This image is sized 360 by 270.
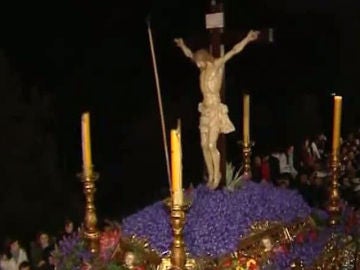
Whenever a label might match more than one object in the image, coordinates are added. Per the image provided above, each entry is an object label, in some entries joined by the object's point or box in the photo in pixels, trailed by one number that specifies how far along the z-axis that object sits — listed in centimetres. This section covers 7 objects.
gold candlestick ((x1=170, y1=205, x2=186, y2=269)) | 219
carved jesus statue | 302
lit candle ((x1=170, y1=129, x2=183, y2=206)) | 218
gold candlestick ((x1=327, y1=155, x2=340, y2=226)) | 319
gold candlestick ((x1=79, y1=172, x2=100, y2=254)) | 277
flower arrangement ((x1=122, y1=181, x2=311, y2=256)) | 278
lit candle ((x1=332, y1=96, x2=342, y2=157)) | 304
